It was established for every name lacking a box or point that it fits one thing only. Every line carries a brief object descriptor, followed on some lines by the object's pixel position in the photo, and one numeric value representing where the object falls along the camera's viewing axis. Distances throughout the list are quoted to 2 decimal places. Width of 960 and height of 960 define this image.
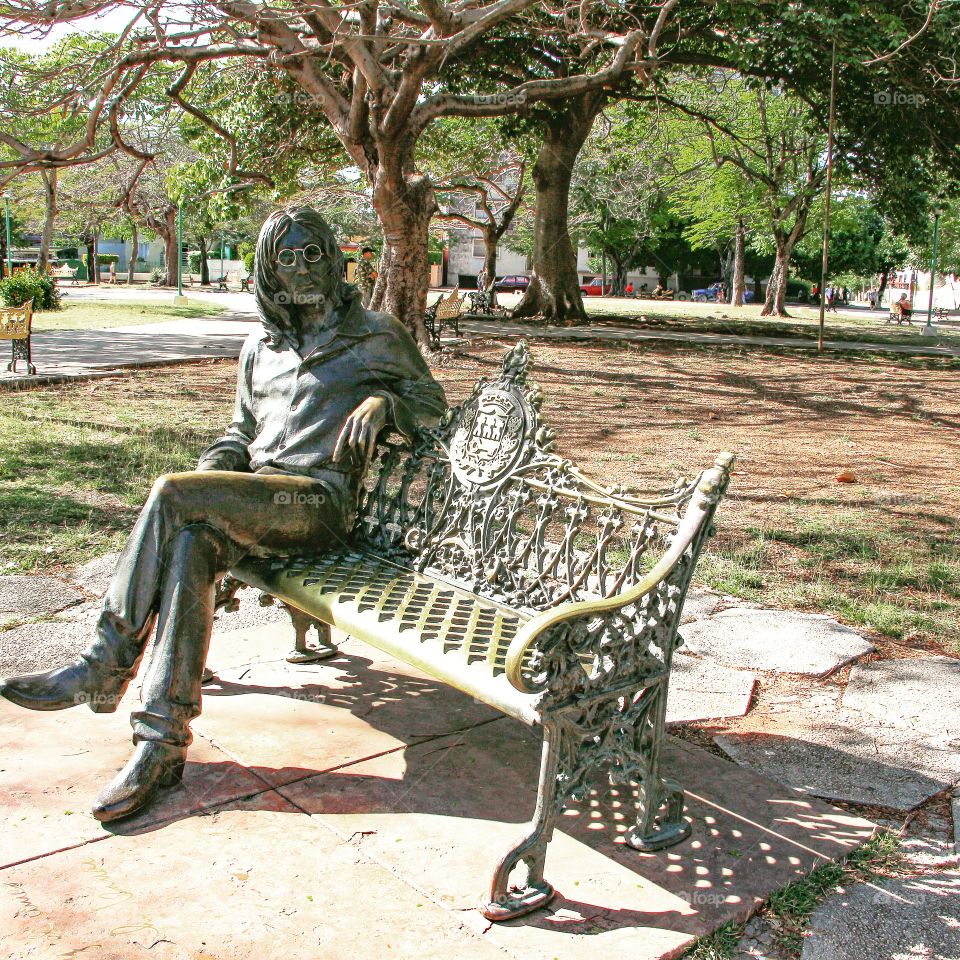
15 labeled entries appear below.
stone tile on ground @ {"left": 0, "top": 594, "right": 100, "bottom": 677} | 4.14
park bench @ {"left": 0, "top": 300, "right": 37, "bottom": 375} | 12.71
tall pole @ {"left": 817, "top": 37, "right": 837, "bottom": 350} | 10.03
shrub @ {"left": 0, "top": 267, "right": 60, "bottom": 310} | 23.16
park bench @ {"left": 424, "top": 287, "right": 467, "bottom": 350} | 17.77
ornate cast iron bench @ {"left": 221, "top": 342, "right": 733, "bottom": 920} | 2.61
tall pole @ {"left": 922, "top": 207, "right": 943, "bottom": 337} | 26.94
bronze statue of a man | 2.99
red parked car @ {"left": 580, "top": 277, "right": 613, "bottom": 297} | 63.94
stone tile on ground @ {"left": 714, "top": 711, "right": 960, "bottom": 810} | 3.29
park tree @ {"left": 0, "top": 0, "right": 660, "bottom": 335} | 10.52
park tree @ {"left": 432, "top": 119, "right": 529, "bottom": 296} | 27.11
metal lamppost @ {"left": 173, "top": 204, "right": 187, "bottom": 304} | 34.86
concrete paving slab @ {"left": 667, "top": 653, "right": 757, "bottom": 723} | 3.89
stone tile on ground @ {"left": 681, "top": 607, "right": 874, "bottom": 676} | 4.38
